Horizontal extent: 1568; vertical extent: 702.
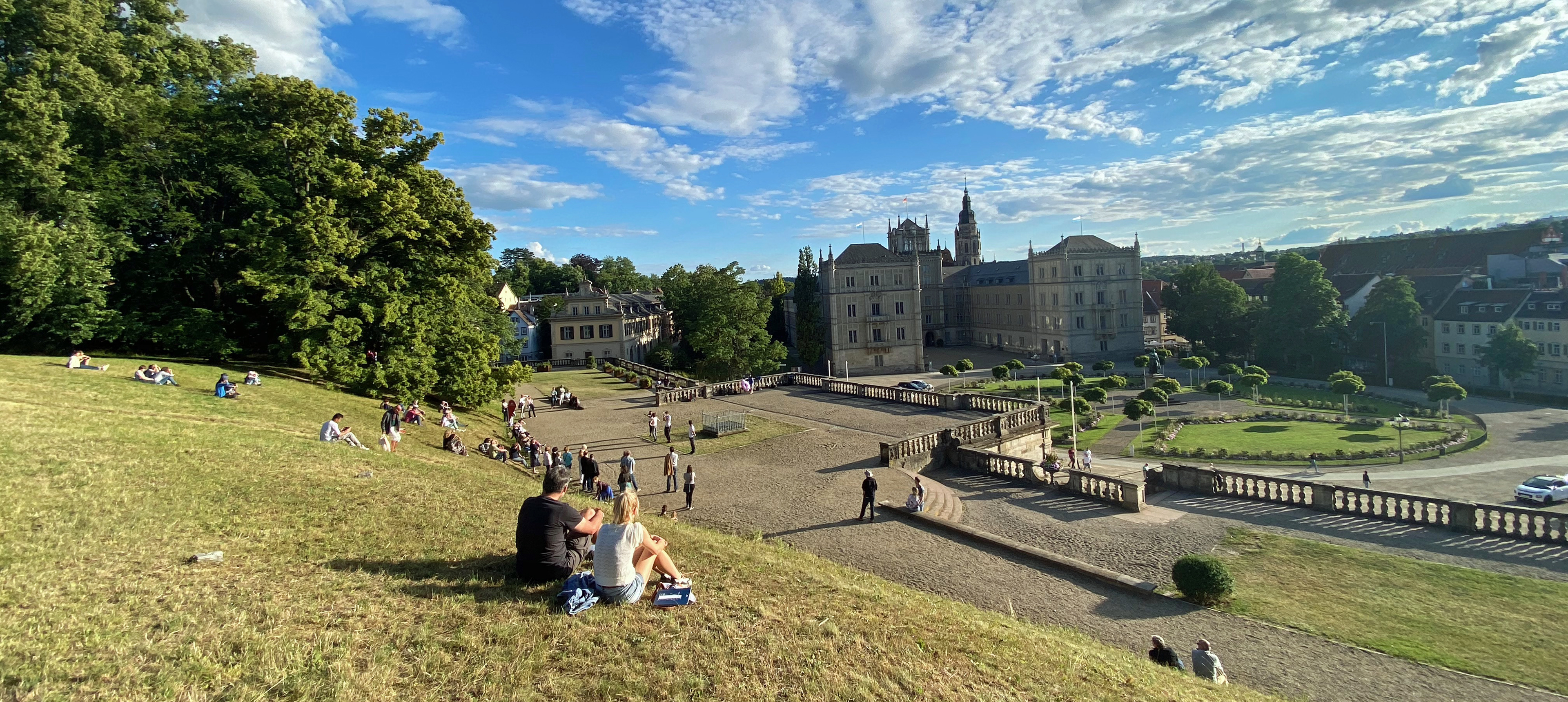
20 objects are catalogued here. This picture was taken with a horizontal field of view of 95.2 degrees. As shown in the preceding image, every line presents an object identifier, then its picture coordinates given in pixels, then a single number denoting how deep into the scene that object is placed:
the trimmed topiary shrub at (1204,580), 12.84
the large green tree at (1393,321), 67.69
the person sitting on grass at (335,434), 17.59
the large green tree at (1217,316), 78.44
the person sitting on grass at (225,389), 20.47
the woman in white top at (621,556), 7.93
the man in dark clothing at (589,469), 19.81
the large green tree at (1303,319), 70.69
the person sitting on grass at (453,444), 21.48
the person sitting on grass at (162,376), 20.53
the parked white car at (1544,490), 28.69
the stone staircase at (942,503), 19.06
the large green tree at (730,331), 60.22
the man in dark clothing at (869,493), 17.66
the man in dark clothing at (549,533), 8.45
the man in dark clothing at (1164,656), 10.08
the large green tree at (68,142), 20.34
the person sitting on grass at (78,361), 20.73
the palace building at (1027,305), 76.69
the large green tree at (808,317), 83.12
